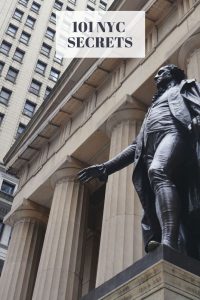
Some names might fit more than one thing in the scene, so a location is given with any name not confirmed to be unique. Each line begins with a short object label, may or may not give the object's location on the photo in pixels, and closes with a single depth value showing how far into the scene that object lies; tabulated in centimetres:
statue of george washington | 529
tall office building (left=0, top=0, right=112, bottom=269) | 4447
